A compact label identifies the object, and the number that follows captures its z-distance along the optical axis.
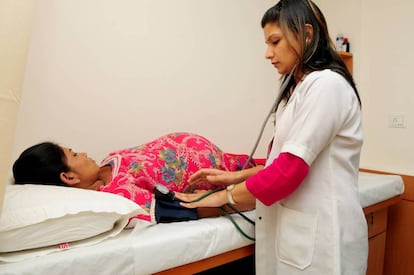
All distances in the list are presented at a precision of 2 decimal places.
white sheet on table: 0.73
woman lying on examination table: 1.10
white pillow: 0.73
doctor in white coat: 0.86
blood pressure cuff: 1.03
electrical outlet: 2.01
